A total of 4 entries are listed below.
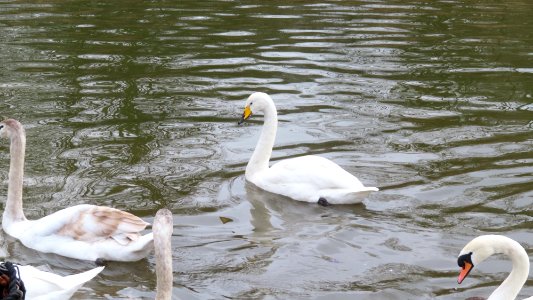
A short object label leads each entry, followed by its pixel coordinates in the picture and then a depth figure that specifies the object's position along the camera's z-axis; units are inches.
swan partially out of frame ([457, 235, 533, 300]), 504.3
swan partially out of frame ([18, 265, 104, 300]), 505.1
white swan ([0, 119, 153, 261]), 588.4
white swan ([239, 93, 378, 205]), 682.9
